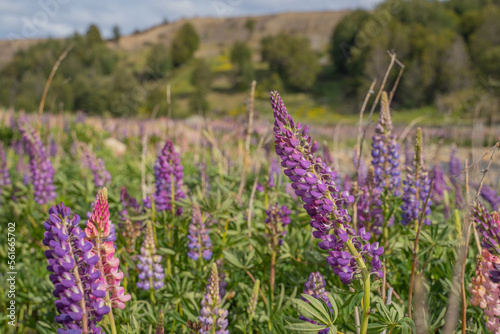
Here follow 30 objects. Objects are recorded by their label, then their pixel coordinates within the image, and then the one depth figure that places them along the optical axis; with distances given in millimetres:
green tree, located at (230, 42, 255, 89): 66312
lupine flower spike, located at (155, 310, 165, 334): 1383
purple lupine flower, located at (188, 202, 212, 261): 2383
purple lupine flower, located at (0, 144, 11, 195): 4051
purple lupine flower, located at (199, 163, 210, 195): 3462
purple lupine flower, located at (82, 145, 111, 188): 3551
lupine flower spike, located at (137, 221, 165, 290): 2135
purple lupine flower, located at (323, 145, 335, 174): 2871
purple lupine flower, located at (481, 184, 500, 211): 2972
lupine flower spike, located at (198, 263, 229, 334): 1762
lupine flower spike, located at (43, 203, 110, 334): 1150
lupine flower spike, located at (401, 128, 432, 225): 2395
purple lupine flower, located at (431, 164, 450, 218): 3357
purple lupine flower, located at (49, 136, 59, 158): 7289
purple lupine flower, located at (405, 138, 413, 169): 3636
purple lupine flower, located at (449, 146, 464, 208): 4255
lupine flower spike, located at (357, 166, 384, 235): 2348
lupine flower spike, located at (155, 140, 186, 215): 2768
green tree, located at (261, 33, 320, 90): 58781
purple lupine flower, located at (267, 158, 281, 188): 2959
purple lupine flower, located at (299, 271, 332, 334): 1712
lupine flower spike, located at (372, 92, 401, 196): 2479
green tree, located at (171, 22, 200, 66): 81938
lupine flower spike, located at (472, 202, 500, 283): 1289
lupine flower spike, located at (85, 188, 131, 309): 1290
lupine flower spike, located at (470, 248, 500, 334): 1365
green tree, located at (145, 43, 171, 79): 64688
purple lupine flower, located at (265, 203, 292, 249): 2281
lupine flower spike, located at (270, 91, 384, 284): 1287
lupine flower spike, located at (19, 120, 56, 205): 3396
